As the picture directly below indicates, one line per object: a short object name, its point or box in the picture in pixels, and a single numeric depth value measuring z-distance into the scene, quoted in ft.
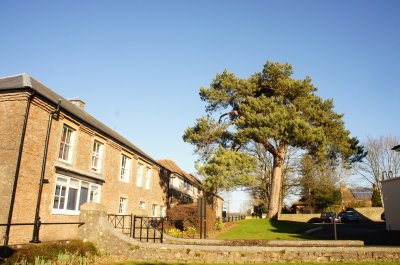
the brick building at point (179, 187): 115.70
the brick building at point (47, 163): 41.75
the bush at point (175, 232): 66.63
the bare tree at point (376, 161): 159.53
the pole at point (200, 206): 55.98
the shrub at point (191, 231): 69.72
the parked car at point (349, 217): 116.37
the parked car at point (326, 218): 118.07
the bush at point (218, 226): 80.06
